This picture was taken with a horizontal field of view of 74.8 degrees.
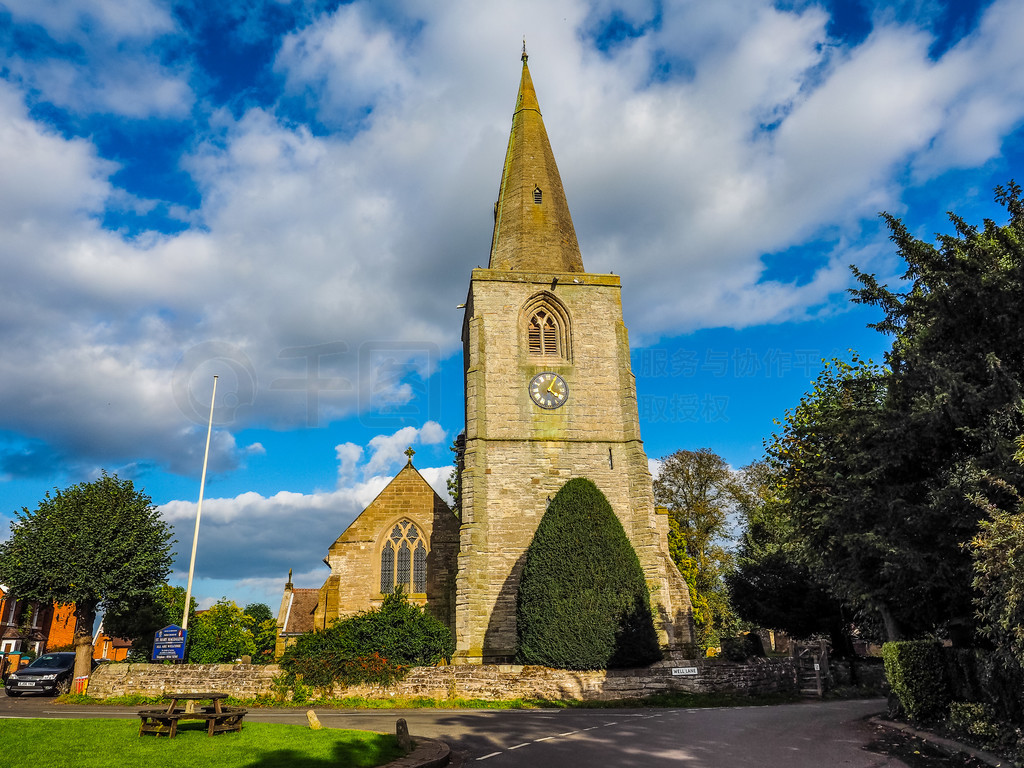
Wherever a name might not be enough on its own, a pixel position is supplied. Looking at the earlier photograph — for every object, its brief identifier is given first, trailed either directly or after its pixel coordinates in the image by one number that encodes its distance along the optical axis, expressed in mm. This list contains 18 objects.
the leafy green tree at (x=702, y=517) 40834
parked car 21734
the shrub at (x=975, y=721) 9891
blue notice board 19359
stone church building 23391
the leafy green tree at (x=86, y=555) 22359
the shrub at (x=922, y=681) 12484
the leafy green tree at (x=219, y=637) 26688
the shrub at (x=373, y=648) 19234
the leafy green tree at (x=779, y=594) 28391
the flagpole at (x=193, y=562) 22216
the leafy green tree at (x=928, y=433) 10281
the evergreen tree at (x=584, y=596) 19500
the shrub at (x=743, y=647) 29664
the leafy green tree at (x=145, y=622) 31686
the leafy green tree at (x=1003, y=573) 8266
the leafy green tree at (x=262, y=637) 30188
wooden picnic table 12047
